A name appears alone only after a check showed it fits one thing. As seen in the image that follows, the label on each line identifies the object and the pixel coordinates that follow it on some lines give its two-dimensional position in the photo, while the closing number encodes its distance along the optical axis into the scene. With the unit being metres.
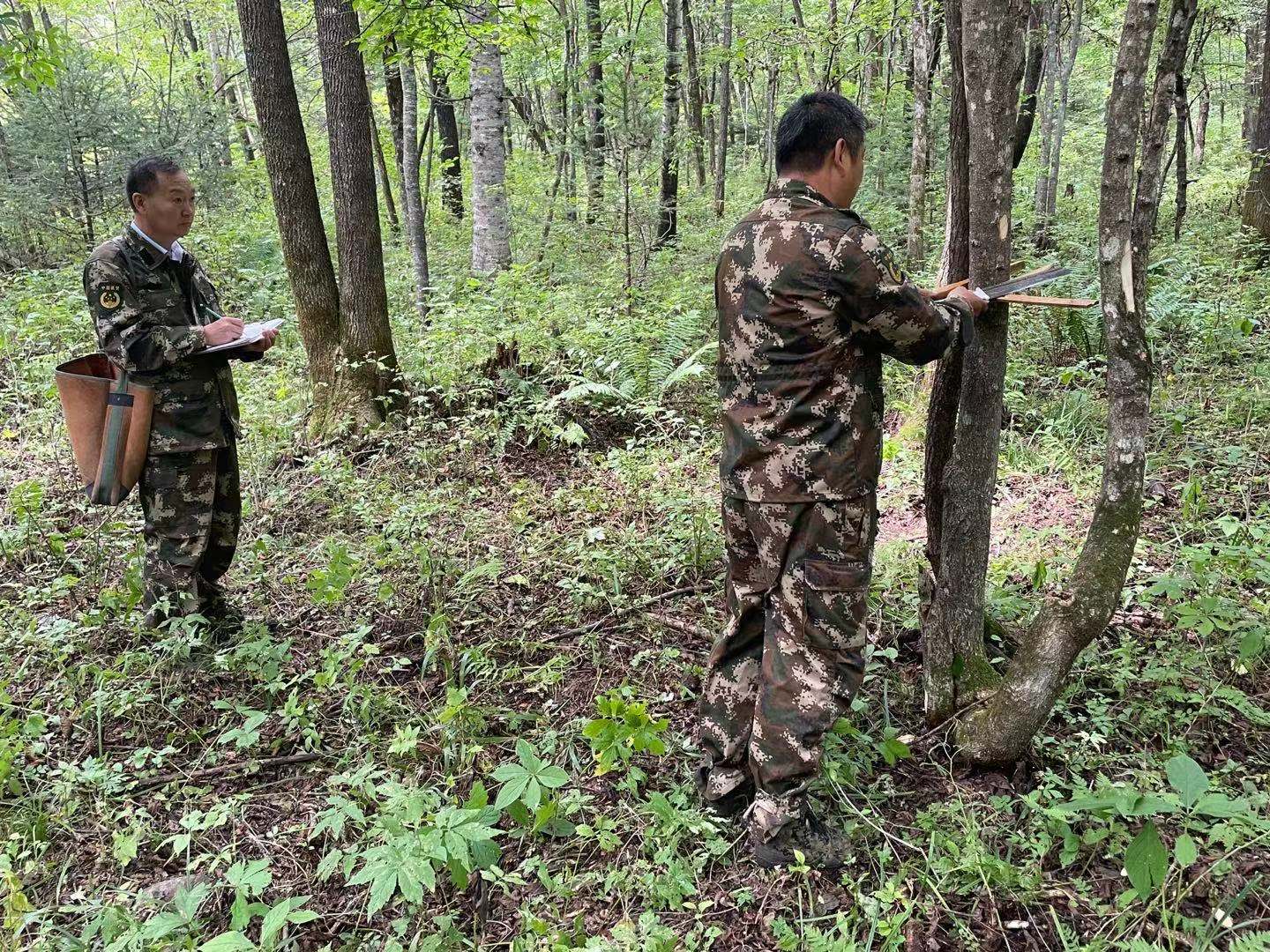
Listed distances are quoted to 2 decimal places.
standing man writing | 3.89
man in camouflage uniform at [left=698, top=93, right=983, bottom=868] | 2.62
